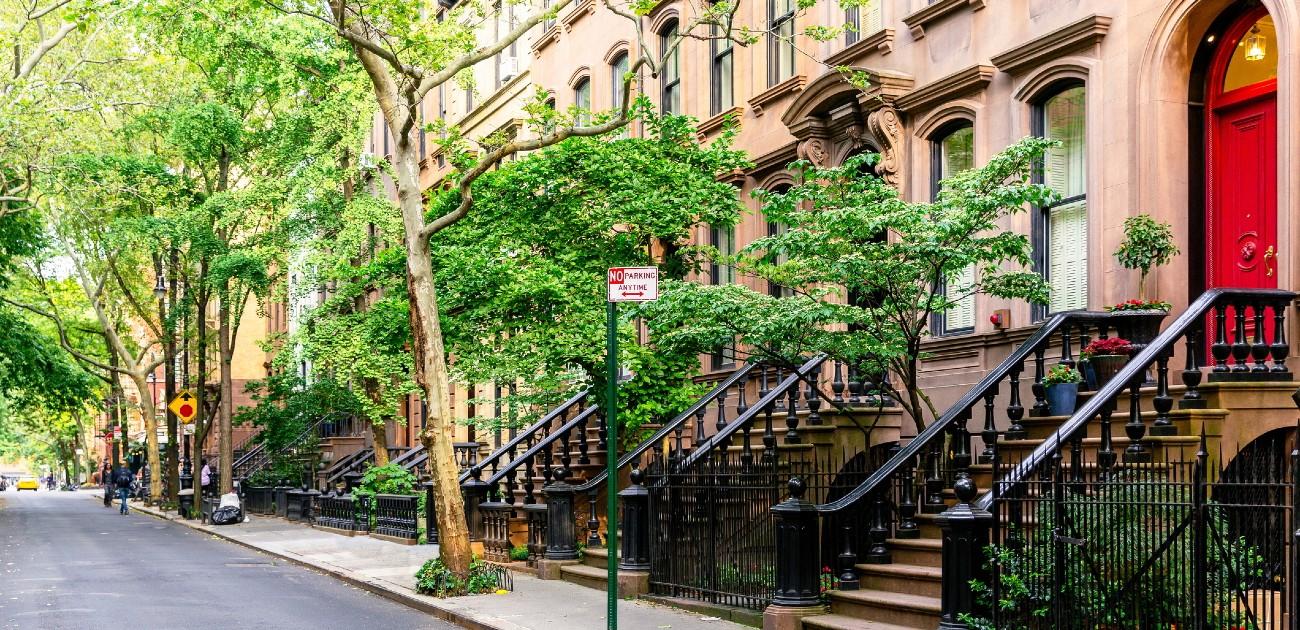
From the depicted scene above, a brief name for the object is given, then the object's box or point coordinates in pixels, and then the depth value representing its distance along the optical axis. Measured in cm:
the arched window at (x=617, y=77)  2597
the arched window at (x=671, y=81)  2392
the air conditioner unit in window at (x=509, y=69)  3186
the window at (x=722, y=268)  2248
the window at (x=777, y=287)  2026
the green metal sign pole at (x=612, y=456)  1101
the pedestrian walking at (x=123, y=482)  4475
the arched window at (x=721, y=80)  2244
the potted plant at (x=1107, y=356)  1256
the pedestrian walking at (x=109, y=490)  5728
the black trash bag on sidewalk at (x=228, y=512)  3353
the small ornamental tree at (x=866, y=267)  1219
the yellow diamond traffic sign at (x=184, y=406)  3572
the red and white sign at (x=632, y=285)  1113
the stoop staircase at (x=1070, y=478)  957
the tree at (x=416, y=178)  1562
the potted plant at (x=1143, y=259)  1294
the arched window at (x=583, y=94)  2764
